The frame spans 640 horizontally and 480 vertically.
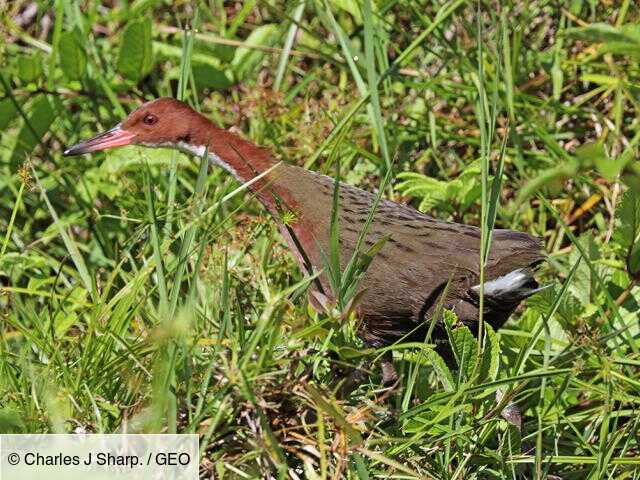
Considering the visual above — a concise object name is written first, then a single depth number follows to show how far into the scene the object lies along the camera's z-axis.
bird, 6.03
